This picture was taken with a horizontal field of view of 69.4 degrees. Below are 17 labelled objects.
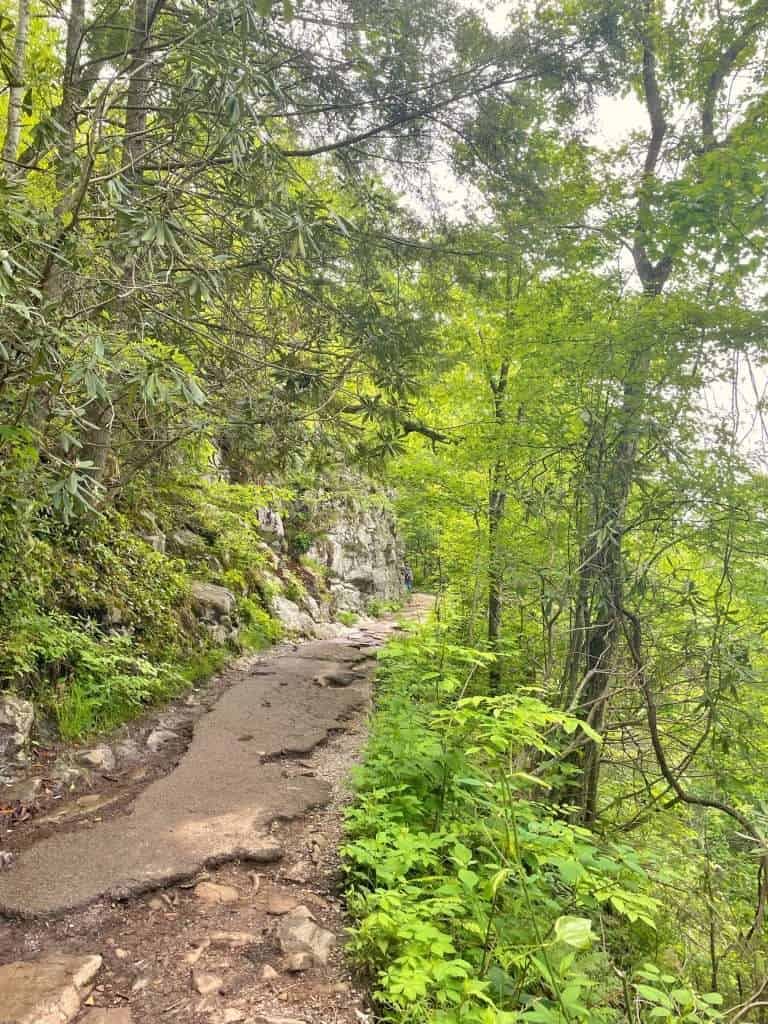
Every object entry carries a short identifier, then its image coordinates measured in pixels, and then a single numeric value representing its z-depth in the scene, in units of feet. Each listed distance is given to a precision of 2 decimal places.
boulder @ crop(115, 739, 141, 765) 14.92
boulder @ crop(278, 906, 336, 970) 8.34
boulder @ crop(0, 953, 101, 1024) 6.82
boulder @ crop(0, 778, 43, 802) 11.88
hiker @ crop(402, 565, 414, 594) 76.90
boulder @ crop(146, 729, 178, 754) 15.90
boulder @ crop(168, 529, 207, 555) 27.86
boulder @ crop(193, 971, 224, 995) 7.57
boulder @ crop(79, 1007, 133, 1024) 6.97
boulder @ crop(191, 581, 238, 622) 25.26
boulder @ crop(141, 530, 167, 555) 24.56
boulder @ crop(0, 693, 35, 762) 12.85
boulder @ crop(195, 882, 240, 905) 9.57
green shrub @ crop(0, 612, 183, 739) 14.11
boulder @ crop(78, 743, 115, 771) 14.02
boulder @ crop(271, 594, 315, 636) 36.42
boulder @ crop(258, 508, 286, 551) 43.24
